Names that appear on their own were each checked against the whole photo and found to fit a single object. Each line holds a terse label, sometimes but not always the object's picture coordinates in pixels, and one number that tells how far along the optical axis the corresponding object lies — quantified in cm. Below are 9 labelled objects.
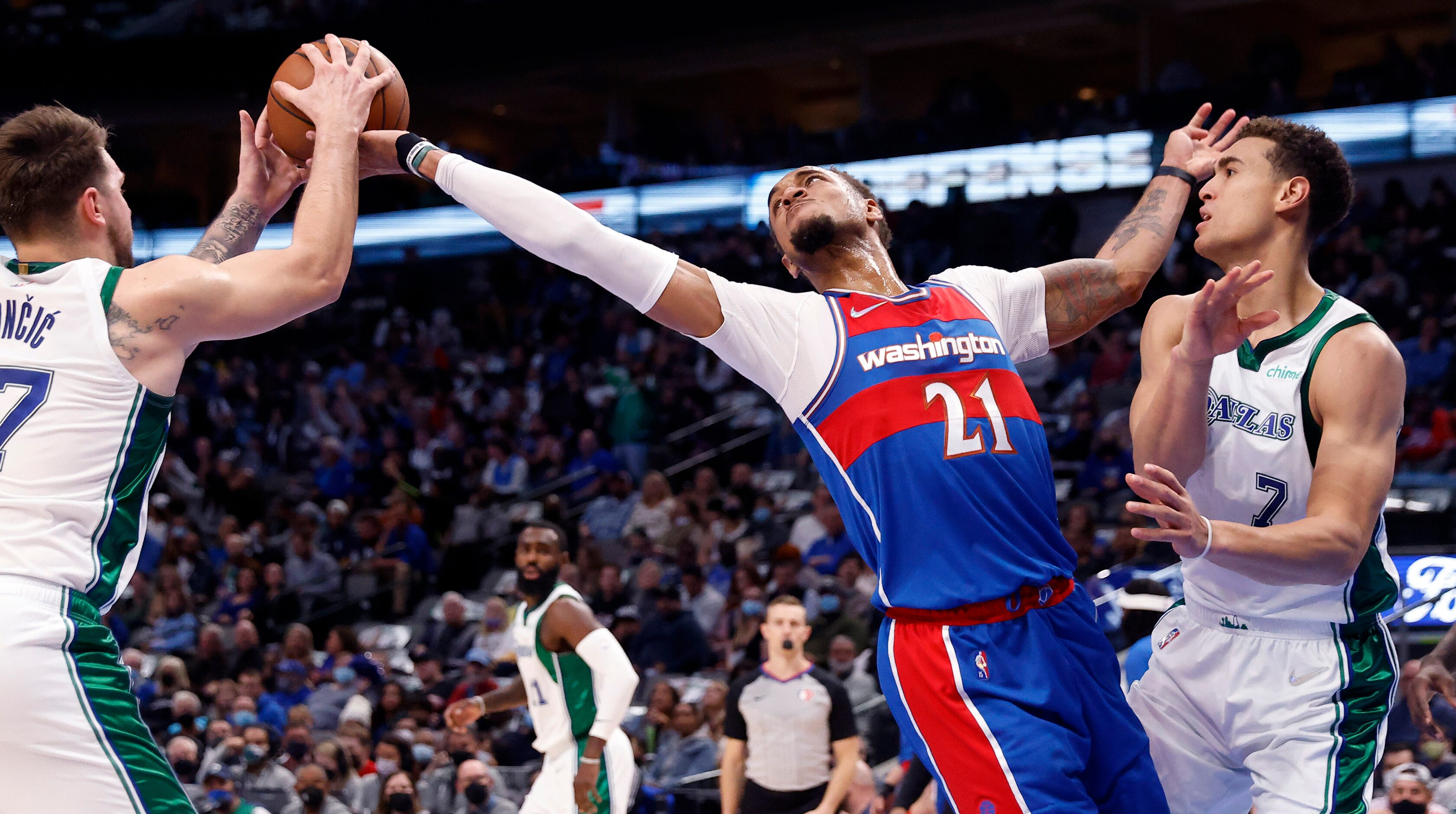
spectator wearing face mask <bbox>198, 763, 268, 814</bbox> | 985
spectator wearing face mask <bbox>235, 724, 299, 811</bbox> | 1024
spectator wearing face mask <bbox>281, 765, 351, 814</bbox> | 955
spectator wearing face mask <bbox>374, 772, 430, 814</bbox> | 938
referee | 784
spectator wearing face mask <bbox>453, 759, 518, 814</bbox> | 880
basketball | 416
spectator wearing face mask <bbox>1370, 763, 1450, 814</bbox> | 685
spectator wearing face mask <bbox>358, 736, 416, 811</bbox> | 1018
